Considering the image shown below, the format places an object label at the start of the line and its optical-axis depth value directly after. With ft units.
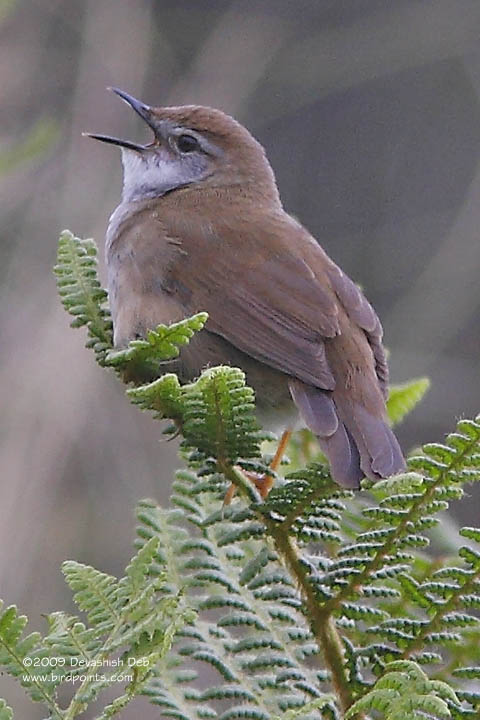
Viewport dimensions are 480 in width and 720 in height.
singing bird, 18.54
